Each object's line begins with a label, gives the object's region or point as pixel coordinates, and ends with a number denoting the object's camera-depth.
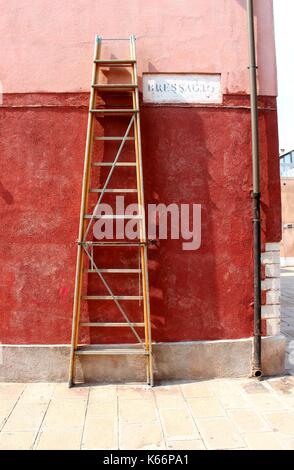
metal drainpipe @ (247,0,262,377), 4.15
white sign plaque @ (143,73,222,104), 4.23
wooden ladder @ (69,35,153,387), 3.93
